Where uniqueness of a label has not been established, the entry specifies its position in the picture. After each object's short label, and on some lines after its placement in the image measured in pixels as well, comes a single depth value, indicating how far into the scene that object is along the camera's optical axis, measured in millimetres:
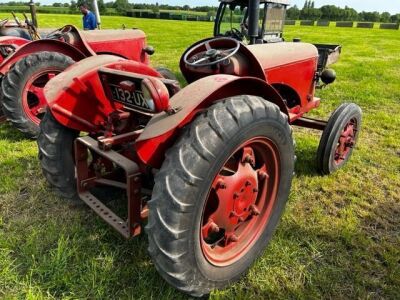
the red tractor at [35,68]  4215
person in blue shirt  10832
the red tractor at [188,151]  1737
